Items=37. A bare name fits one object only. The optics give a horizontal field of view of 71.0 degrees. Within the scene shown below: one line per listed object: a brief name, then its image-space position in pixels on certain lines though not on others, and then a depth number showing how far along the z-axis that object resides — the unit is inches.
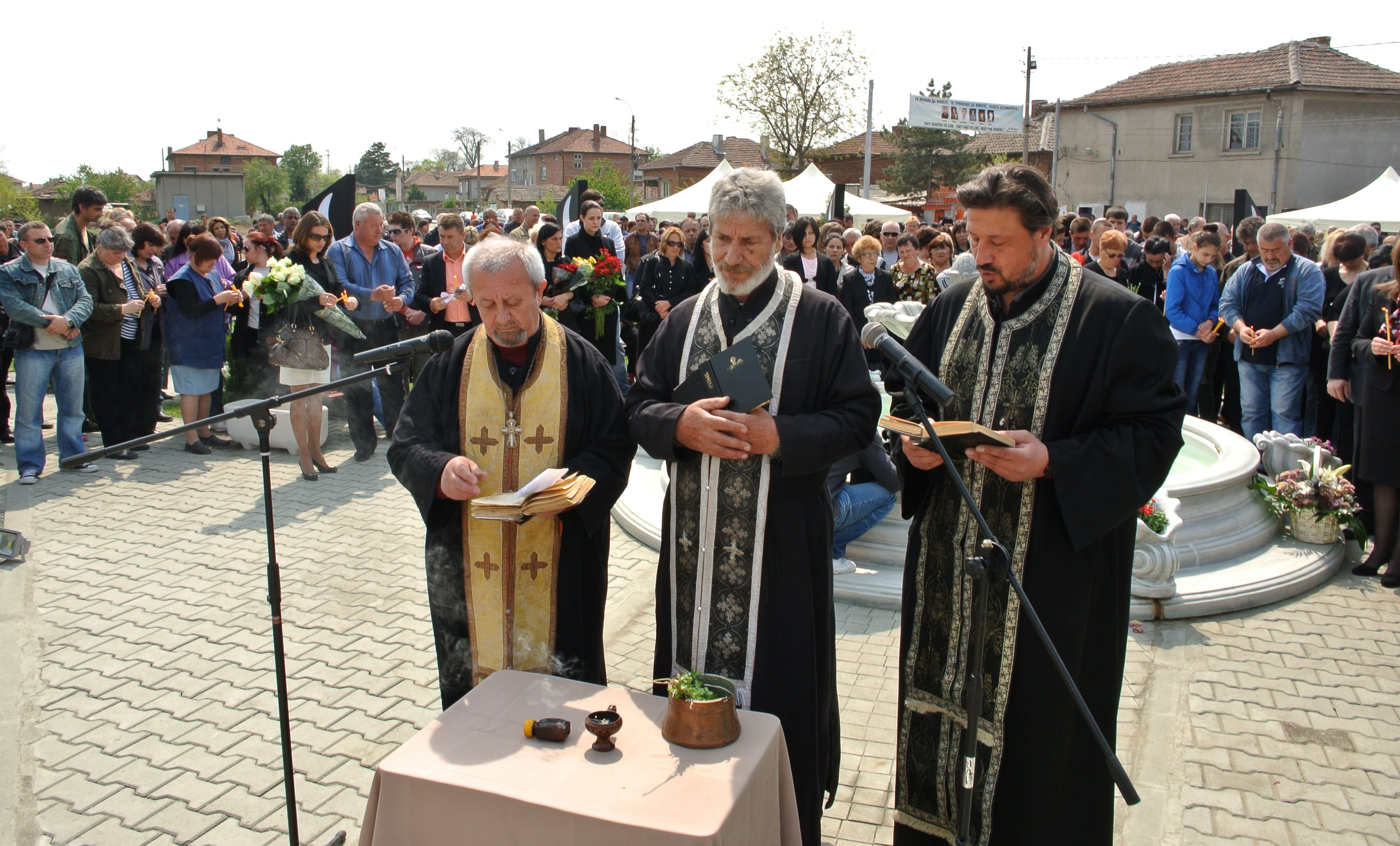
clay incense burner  91.3
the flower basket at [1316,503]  240.5
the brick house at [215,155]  3494.1
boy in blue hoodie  366.0
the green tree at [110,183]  2335.6
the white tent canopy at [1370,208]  685.9
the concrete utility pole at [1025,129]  1256.2
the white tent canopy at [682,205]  805.9
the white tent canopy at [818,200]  772.6
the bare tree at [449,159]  3737.7
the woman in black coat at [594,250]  363.3
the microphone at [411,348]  119.9
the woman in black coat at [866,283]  354.0
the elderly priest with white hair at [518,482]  128.2
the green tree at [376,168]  3909.9
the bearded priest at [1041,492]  104.0
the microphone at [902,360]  92.6
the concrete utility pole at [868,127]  1055.6
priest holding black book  116.6
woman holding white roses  320.8
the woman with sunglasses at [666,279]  378.9
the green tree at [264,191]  2694.4
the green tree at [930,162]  1852.9
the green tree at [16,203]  1667.1
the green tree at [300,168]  3150.1
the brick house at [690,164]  2367.1
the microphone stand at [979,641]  86.0
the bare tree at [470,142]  2992.1
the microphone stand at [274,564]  112.6
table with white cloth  82.0
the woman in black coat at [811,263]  357.4
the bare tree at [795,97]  1736.0
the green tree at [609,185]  1846.7
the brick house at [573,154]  3614.7
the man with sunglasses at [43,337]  300.8
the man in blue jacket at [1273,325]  315.6
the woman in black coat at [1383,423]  226.1
